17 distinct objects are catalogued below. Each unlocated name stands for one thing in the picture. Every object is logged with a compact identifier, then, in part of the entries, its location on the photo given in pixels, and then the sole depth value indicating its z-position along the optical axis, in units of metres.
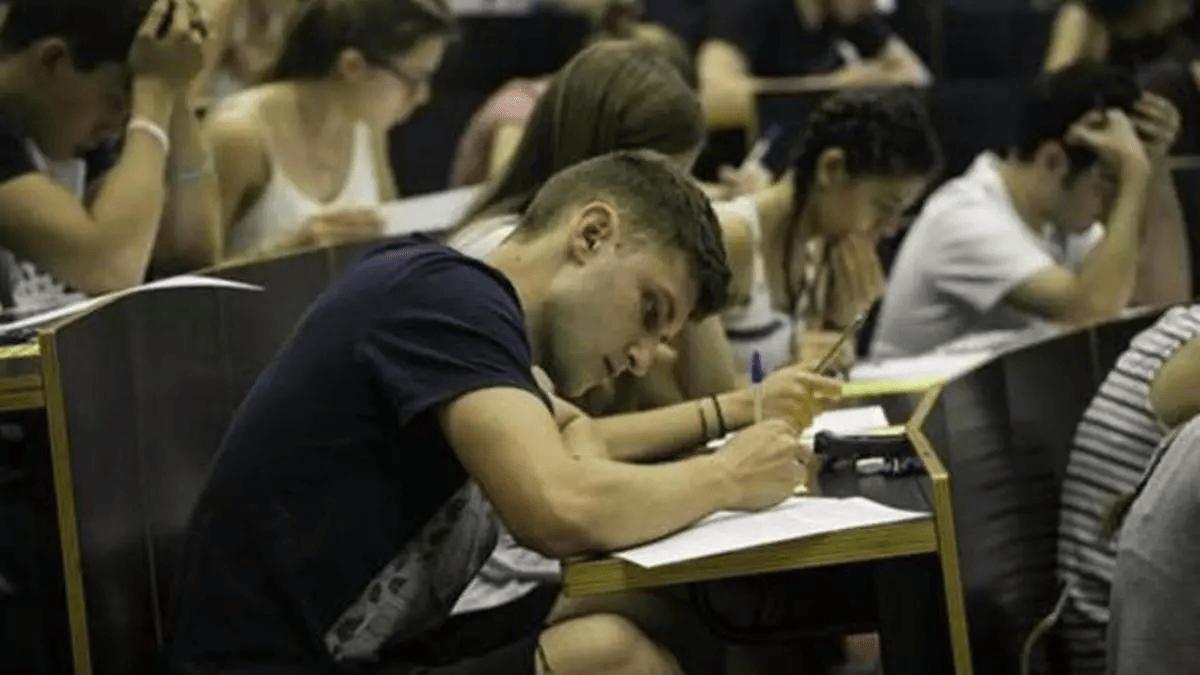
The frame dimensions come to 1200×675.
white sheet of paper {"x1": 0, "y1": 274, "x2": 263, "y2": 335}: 4.65
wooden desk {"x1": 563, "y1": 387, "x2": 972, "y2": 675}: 4.06
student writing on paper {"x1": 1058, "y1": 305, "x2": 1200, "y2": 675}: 5.46
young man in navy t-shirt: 3.92
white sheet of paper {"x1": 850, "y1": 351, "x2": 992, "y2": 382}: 6.36
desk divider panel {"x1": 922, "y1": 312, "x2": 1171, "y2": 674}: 5.19
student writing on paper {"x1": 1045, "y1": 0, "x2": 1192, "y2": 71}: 9.44
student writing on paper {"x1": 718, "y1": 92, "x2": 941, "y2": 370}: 7.02
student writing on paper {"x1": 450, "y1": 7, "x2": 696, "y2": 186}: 8.71
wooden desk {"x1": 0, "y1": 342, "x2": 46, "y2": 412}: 4.39
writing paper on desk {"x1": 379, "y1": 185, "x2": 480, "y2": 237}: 7.32
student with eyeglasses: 6.82
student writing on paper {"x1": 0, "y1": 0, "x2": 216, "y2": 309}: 5.41
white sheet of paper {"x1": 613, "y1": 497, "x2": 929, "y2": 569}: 4.05
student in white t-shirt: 7.60
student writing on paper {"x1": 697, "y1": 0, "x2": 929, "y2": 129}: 10.68
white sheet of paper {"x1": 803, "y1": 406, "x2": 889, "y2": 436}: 5.25
